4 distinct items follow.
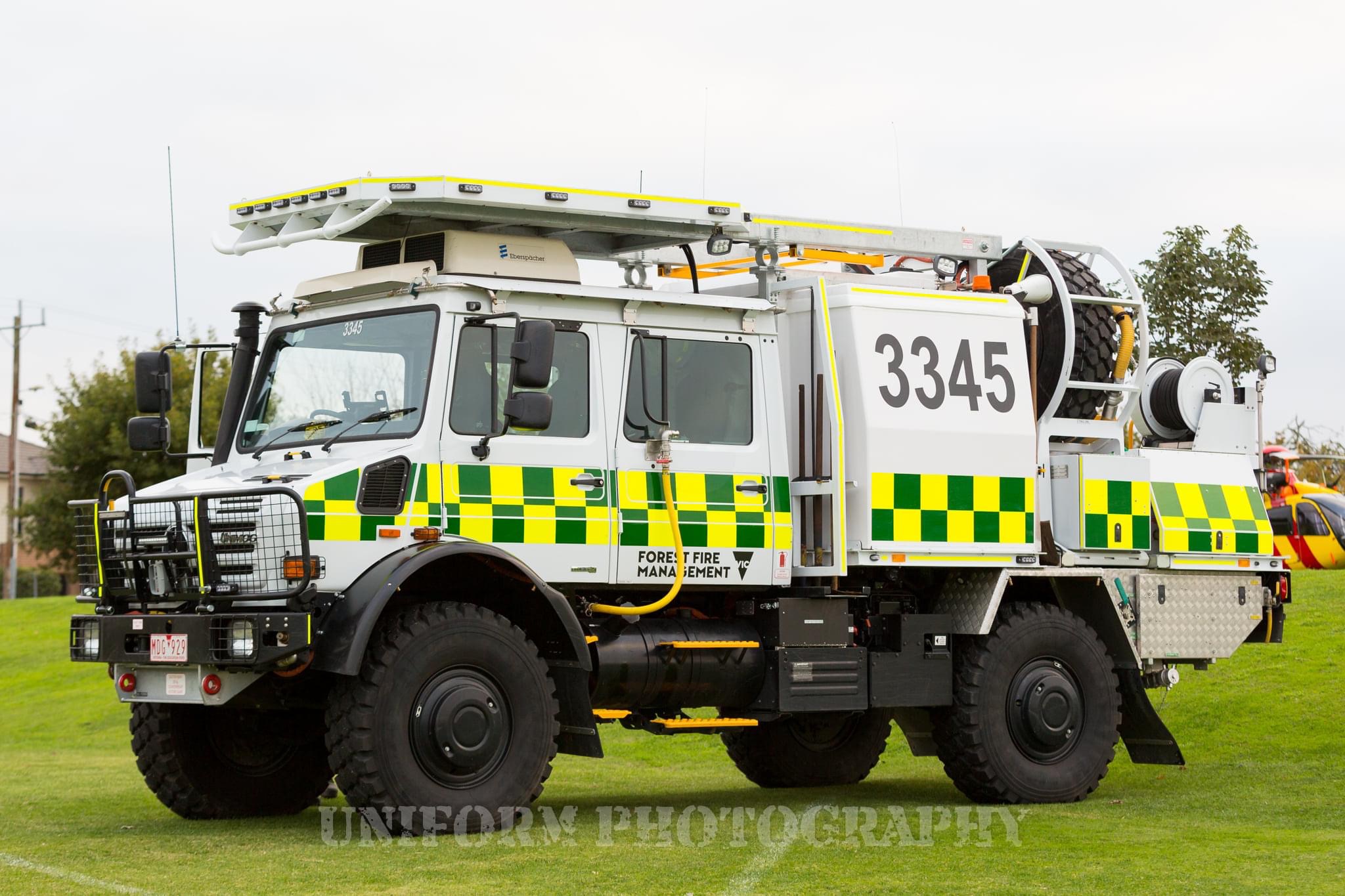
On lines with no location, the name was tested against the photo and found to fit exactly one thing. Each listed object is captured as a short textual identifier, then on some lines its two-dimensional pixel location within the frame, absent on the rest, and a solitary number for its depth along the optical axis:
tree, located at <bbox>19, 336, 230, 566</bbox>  41.03
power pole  49.97
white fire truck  9.48
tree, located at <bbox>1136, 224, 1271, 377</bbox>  21.86
